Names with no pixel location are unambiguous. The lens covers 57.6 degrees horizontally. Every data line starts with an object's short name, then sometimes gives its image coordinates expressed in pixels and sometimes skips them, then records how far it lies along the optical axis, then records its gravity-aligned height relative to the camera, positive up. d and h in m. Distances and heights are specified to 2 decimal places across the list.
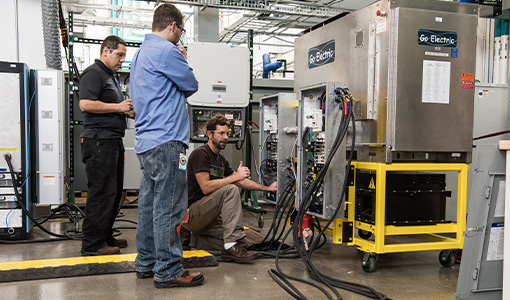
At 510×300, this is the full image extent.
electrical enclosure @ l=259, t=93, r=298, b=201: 3.90 -0.13
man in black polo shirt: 3.39 -0.14
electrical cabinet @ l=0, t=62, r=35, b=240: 4.23 -0.25
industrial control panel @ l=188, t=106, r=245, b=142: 5.36 +0.05
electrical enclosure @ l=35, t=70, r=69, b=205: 5.07 -0.26
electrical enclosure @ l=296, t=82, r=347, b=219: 3.23 -0.14
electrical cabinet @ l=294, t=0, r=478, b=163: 3.11 +0.32
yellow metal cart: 3.11 -0.71
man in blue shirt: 2.73 -0.06
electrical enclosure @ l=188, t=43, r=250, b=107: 5.44 +0.60
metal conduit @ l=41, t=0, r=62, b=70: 5.29 +1.06
